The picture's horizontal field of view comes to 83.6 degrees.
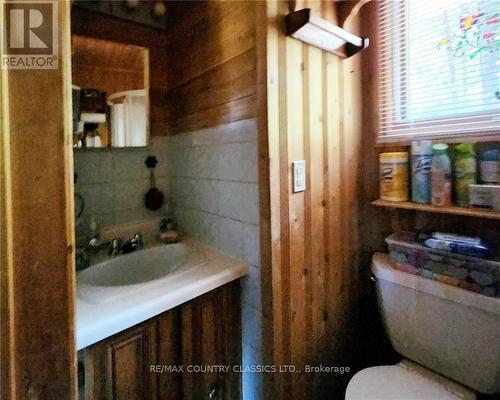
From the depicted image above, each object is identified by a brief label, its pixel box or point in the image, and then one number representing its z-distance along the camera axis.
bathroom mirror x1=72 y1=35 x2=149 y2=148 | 1.21
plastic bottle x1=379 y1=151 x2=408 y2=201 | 1.12
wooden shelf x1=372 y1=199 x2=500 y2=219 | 0.92
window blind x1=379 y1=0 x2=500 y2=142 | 0.97
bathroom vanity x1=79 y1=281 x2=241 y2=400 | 0.77
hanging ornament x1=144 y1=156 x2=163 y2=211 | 1.46
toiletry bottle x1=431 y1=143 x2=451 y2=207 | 1.01
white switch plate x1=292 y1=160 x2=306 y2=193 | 1.00
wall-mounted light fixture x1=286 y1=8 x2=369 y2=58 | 0.89
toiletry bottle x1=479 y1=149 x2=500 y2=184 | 0.93
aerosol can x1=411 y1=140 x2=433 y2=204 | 1.05
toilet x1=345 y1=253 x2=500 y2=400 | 0.88
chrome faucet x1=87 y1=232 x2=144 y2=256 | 1.23
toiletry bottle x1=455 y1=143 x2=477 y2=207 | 0.98
